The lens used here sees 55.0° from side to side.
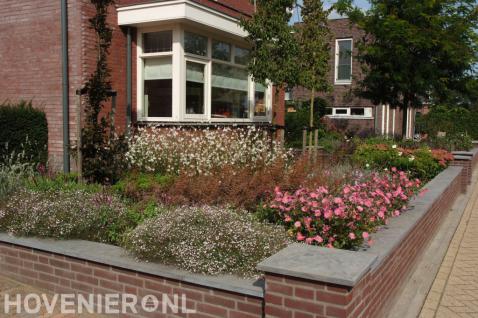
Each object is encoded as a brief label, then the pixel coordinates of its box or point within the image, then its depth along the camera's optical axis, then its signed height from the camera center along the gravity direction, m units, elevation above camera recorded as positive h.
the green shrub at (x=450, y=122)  29.61 +0.54
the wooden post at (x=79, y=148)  6.71 -0.35
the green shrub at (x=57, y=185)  5.82 -0.81
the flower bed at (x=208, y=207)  3.78 -0.83
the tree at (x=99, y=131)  6.77 -0.10
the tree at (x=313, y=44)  9.78 +1.79
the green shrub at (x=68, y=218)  4.47 -0.95
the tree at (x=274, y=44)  9.27 +1.69
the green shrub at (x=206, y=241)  3.57 -0.95
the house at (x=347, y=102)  23.12 +1.35
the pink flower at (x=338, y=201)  3.92 -0.62
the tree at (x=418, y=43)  12.41 +2.40
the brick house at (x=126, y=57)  9.02 +1.41
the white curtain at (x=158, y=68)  9.82 +1.23
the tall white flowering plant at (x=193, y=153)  7.43 -0.46
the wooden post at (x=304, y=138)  9.40 -0.22
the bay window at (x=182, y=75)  9.58 +1.13
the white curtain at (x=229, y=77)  11.02 +1.24
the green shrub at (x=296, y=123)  17.80 +0.18
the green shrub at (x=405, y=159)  8.97 -0.60
